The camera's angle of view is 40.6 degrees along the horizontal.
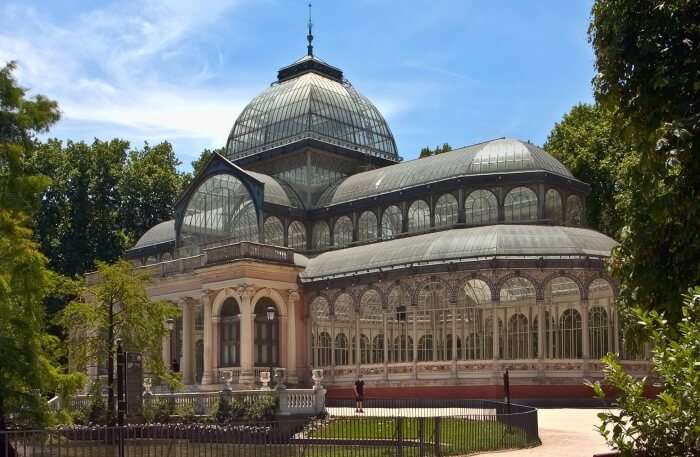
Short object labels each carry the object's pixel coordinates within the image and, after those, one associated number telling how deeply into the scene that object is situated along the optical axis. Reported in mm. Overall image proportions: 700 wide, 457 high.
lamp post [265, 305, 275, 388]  38781
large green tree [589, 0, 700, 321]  16344
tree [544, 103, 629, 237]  60562
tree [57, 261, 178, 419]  36438
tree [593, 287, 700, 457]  10578
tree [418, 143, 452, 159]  79500
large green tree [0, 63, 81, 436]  24172
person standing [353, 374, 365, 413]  38216
